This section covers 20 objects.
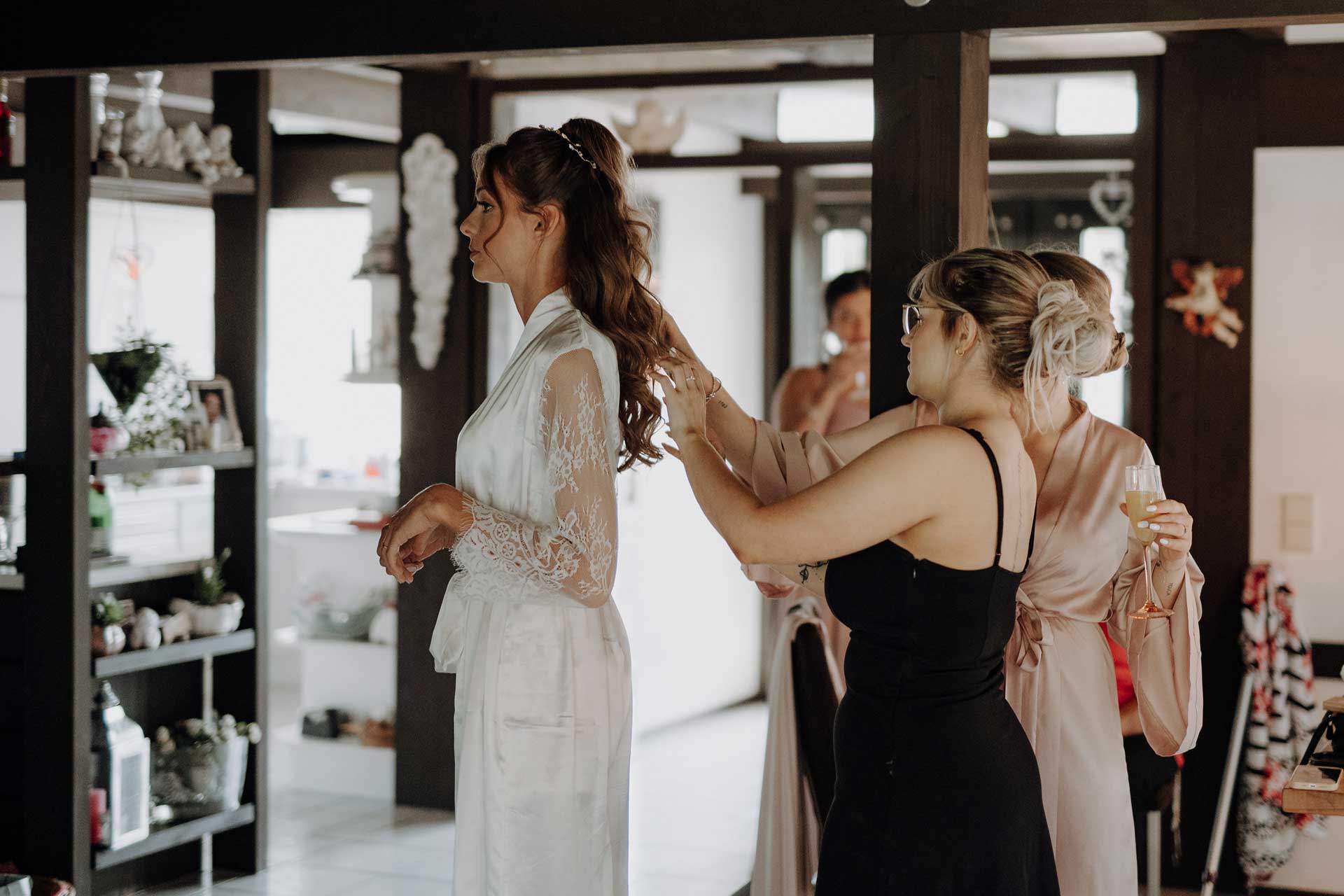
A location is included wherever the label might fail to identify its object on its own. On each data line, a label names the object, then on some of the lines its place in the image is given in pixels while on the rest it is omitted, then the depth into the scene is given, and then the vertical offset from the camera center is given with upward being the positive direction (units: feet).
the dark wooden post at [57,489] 11.50 -0.60
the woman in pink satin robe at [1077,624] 7.70 -1.08
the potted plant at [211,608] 13.03 -1.73
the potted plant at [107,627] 11.96 -1.76
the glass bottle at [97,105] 11.89 +2.64
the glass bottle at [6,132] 11.84 +2.33
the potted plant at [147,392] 12.23 +0.20
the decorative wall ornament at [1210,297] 13.87 +1.25
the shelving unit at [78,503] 11.51 -0.75
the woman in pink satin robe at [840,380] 15.90 +0.49
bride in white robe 6.86 -0.73
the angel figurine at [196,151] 12.61 +2.31
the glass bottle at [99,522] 12.38 -0.92
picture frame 12.95 -0.02
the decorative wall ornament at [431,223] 15.55 +2.10
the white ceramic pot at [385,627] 16.76 -2.43
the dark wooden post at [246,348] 13.42 +0.64
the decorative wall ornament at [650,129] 17.03 +3.45
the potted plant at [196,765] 12.98 -3.16
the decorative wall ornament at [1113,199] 20.72 +3.67
